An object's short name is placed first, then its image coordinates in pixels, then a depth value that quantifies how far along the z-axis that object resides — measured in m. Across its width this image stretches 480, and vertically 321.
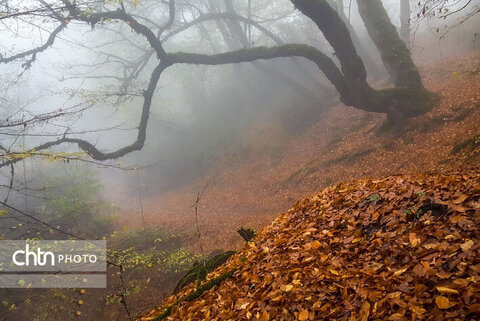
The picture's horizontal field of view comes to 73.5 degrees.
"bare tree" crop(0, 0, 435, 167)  10.13
